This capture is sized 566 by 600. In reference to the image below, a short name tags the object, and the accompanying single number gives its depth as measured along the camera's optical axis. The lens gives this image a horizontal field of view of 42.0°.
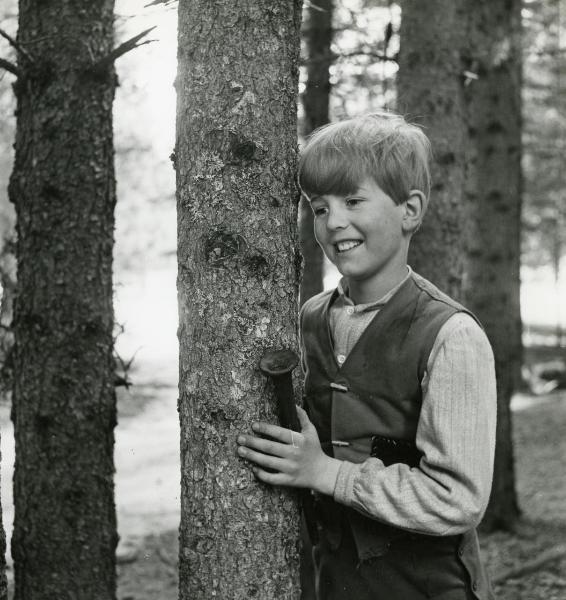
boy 2.04
